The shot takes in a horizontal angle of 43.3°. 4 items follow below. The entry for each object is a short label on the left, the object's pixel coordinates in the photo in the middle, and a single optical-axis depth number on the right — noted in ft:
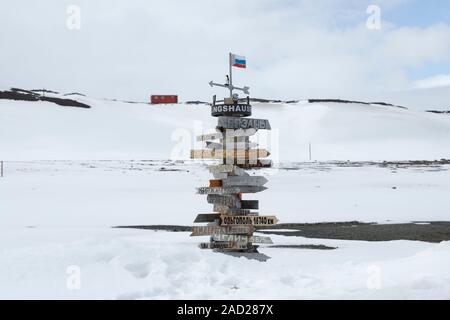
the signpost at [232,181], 41.68
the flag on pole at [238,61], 43.91
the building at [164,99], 383.28
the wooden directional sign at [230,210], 42.37
